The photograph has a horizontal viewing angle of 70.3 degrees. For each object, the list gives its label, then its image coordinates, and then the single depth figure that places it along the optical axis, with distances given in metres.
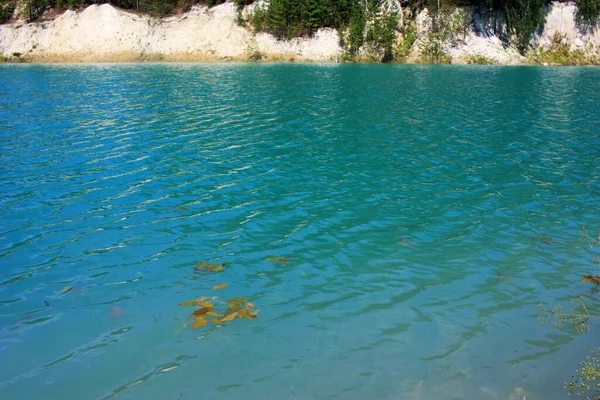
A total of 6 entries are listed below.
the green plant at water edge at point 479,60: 73.81
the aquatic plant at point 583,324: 6.37
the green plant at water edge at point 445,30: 75.94
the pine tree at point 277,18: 81.38
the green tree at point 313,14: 81.88
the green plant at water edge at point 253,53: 79.94
